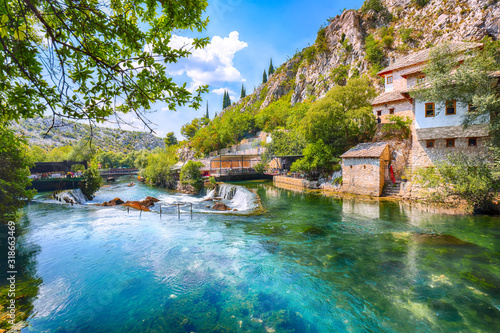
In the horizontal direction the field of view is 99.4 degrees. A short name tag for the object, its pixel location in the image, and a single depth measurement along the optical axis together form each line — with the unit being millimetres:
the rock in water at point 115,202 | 17866
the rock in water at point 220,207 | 15859
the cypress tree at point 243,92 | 105738
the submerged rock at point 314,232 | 10309
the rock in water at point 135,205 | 15786
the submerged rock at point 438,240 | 8781
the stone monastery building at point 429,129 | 14499
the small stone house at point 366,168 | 18656
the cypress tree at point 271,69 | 97688
